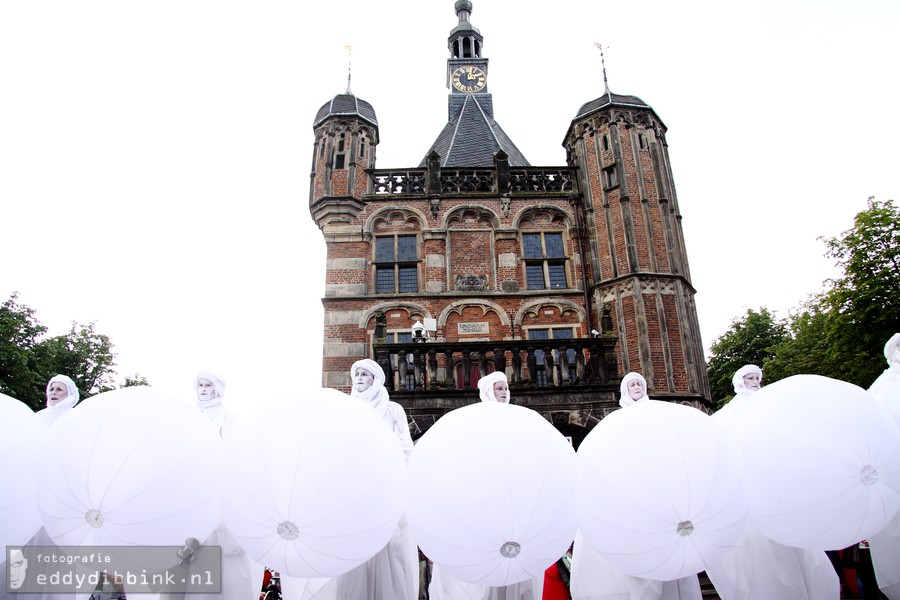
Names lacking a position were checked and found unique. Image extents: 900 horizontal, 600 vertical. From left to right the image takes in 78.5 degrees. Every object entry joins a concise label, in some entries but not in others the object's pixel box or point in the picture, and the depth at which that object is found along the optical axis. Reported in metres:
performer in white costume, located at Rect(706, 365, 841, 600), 4.18
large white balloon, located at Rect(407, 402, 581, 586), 3.27
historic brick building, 13.23
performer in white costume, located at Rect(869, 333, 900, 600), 4.44
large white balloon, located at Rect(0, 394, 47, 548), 3.78
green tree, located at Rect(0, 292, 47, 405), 19.31
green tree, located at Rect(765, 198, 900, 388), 15.08
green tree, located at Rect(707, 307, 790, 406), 28.47
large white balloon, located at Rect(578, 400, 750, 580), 3.44
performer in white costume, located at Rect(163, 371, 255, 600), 3.95
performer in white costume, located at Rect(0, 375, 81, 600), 4.88
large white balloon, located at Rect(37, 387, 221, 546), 3.30
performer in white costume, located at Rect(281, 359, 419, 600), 3.92
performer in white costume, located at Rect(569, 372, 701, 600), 3.95
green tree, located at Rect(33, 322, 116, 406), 21.99
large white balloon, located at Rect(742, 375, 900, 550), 3.72
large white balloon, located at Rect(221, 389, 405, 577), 3.24
